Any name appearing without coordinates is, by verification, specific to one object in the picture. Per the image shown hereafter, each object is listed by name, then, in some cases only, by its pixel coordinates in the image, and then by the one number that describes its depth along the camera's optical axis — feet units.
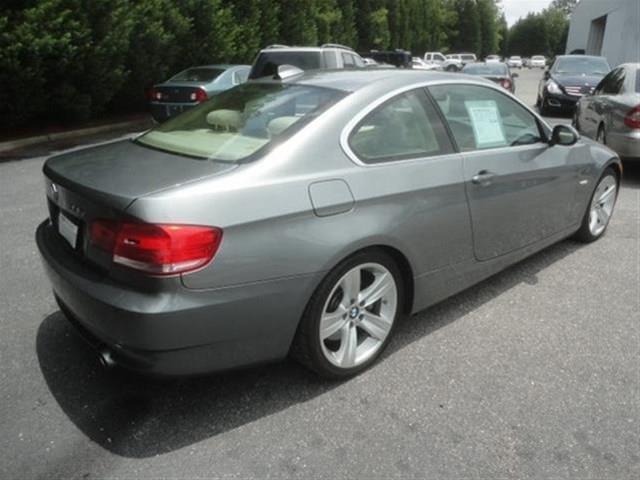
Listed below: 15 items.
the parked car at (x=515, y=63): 231.30
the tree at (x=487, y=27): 264.72
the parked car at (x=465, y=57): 191.01
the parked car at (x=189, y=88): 36.09
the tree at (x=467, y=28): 256.52
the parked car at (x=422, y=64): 135.77
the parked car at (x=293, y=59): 32.09
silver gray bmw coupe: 7.29
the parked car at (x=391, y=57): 80.07
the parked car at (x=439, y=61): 126.62
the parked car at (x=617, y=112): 22.40
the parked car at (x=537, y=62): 231.91
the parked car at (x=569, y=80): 44.19
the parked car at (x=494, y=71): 51.21
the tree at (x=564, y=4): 402.81
